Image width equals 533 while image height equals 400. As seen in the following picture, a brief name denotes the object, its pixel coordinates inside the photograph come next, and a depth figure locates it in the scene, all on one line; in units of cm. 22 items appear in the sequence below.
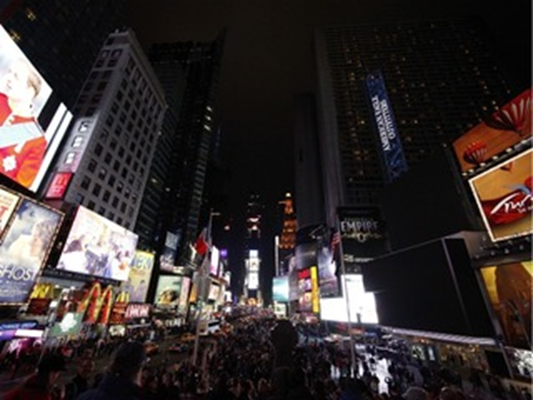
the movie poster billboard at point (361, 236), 3875
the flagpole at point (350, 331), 1406
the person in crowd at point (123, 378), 239
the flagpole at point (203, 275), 1764
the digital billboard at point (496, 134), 1291
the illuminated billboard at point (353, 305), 3173
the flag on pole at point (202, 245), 1999
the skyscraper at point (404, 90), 8338
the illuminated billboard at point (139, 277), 4034
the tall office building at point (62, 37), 4830
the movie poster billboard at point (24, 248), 1888
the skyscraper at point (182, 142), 8856
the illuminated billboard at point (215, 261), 7510
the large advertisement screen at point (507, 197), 1259
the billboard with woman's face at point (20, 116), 1884
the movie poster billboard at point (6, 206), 1823
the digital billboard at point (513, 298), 1239
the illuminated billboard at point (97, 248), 2660
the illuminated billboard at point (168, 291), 5219
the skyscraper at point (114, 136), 3834
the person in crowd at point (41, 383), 311
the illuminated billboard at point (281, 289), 8761
